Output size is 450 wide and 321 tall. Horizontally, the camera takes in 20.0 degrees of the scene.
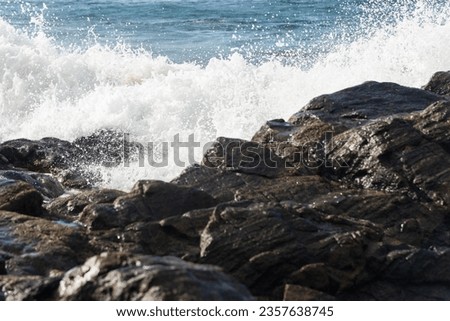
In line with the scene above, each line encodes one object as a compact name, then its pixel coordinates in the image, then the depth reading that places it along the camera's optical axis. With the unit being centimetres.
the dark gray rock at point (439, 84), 1739
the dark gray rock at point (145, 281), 724
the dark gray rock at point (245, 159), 1303
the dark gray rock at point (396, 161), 1246
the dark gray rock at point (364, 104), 1497
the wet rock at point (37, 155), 1837
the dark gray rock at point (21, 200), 1217
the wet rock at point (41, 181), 1503
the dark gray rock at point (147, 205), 1124
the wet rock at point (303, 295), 879
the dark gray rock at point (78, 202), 1234
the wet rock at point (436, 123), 1297
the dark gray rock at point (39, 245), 996
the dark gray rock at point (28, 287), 816
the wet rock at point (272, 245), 960
